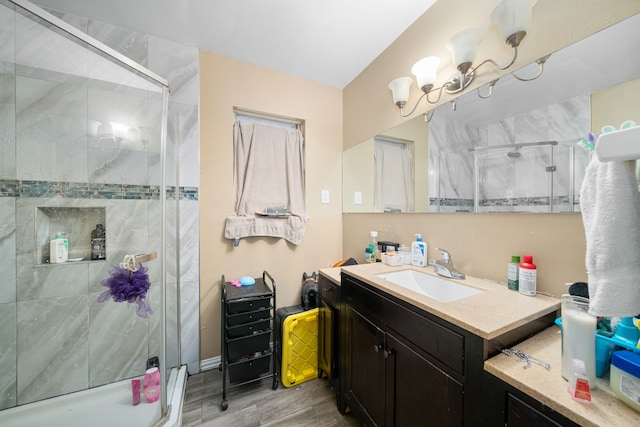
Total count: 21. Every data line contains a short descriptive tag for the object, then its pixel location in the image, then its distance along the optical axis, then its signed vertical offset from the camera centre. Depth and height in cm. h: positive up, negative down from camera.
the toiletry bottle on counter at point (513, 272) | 97 -26
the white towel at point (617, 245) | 46 -7
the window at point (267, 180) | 182 +29
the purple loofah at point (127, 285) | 126 -40
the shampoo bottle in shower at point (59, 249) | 132 -20
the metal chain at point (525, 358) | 60 -41
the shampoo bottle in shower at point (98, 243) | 143 -18
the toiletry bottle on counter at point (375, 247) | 170 -27
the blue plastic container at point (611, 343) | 50 -30
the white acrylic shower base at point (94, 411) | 119 -110
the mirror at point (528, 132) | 77 +35
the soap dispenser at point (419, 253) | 139 -25
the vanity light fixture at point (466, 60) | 93 +79
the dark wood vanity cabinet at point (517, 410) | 50 -47
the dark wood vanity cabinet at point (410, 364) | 66 -57
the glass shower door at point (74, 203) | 123 +7
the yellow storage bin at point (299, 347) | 155 -95
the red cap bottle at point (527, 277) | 91 -26
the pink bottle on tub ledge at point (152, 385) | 131 -100
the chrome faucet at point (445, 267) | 118 -30
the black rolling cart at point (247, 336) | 144 -80
